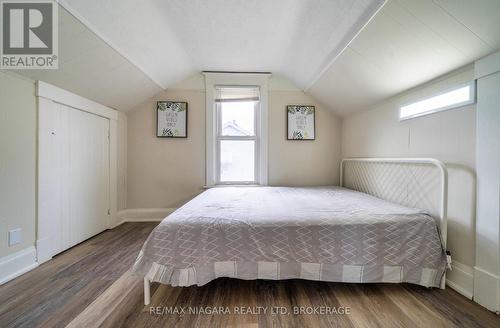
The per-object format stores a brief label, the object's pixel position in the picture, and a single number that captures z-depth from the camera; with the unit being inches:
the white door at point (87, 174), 81.6
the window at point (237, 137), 119.3
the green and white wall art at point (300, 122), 115.8
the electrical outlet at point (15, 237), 58.8
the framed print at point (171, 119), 112.0
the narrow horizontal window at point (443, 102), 51.6
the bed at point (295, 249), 48.4
